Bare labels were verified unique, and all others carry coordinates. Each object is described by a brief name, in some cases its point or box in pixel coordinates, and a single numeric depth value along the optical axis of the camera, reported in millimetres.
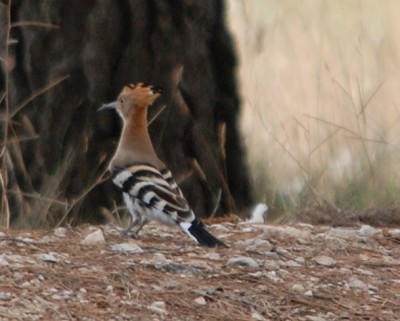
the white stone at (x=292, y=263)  12461
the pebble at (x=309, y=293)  11672
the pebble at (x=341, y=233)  13742
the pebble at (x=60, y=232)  13393
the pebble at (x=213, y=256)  12442
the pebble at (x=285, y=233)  13477
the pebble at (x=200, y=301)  11312
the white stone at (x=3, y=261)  11617
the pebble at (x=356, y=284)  12070
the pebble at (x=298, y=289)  11727
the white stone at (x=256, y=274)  11954
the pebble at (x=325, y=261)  12602
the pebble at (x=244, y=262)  12195
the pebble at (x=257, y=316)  11187
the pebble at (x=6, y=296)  10906
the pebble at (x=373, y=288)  12070
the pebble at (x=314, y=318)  11297
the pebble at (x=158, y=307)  11070
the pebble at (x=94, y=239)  12852
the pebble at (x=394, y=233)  13892
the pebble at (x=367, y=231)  14039
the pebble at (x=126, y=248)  12531
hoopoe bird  13405
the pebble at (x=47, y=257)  11953
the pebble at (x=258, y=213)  15852
